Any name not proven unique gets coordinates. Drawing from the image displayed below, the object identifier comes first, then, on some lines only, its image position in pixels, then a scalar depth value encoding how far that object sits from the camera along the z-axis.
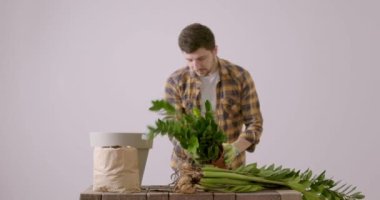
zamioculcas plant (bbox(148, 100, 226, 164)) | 2.14
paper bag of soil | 2.03
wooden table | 1.96
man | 2.85
